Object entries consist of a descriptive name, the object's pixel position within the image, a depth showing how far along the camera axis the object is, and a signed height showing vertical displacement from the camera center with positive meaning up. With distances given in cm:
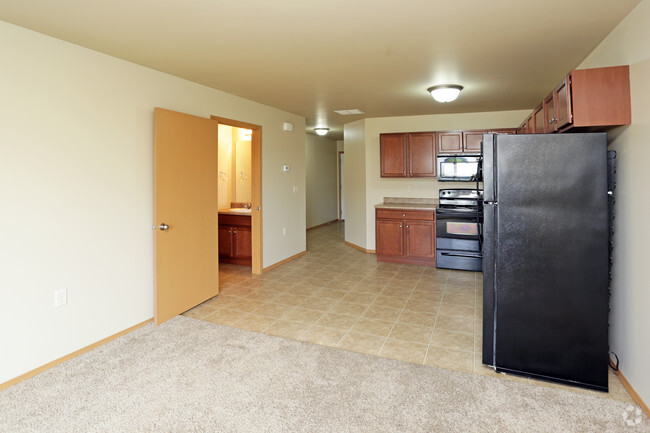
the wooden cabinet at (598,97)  229 +69
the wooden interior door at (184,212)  337 +0
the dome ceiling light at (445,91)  410 +131
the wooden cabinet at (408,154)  584 +89
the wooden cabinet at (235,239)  548 -42
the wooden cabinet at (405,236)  556 -41
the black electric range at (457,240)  521 -44
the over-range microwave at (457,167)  562 +64
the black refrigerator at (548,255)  231 -30
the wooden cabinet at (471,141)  560 +103
